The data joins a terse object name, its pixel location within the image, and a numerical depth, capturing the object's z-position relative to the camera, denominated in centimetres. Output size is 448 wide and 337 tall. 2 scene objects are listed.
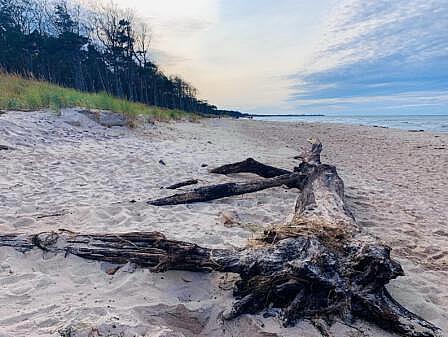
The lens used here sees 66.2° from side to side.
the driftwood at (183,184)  525
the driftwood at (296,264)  215
